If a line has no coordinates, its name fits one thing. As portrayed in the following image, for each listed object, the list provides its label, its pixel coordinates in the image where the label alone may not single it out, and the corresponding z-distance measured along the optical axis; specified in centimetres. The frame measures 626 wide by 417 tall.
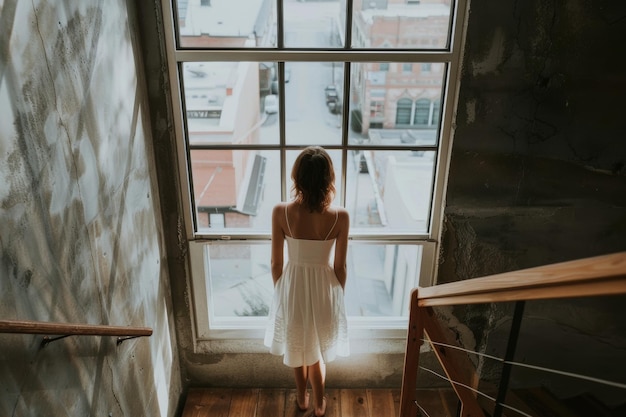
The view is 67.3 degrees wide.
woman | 214
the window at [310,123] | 229
